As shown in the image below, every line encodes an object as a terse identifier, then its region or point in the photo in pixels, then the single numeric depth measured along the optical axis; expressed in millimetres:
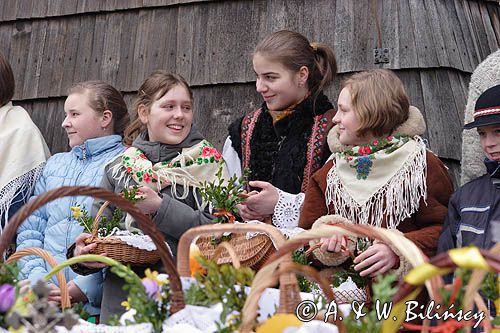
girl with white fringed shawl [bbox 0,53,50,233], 4109
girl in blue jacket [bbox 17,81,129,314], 3730
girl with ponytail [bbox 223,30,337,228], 3484
